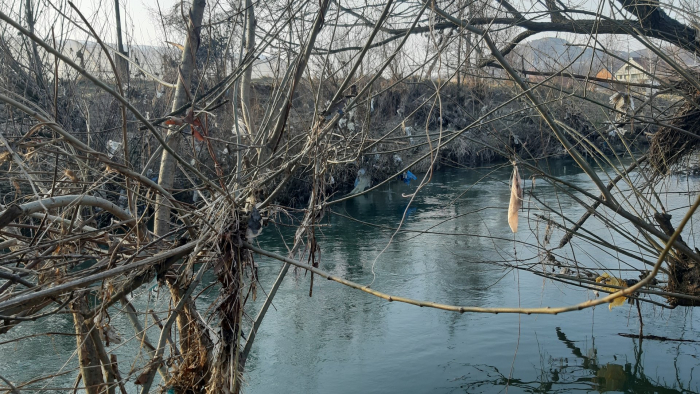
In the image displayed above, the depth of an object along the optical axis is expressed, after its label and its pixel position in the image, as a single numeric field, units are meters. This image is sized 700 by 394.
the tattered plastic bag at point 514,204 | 1.74
